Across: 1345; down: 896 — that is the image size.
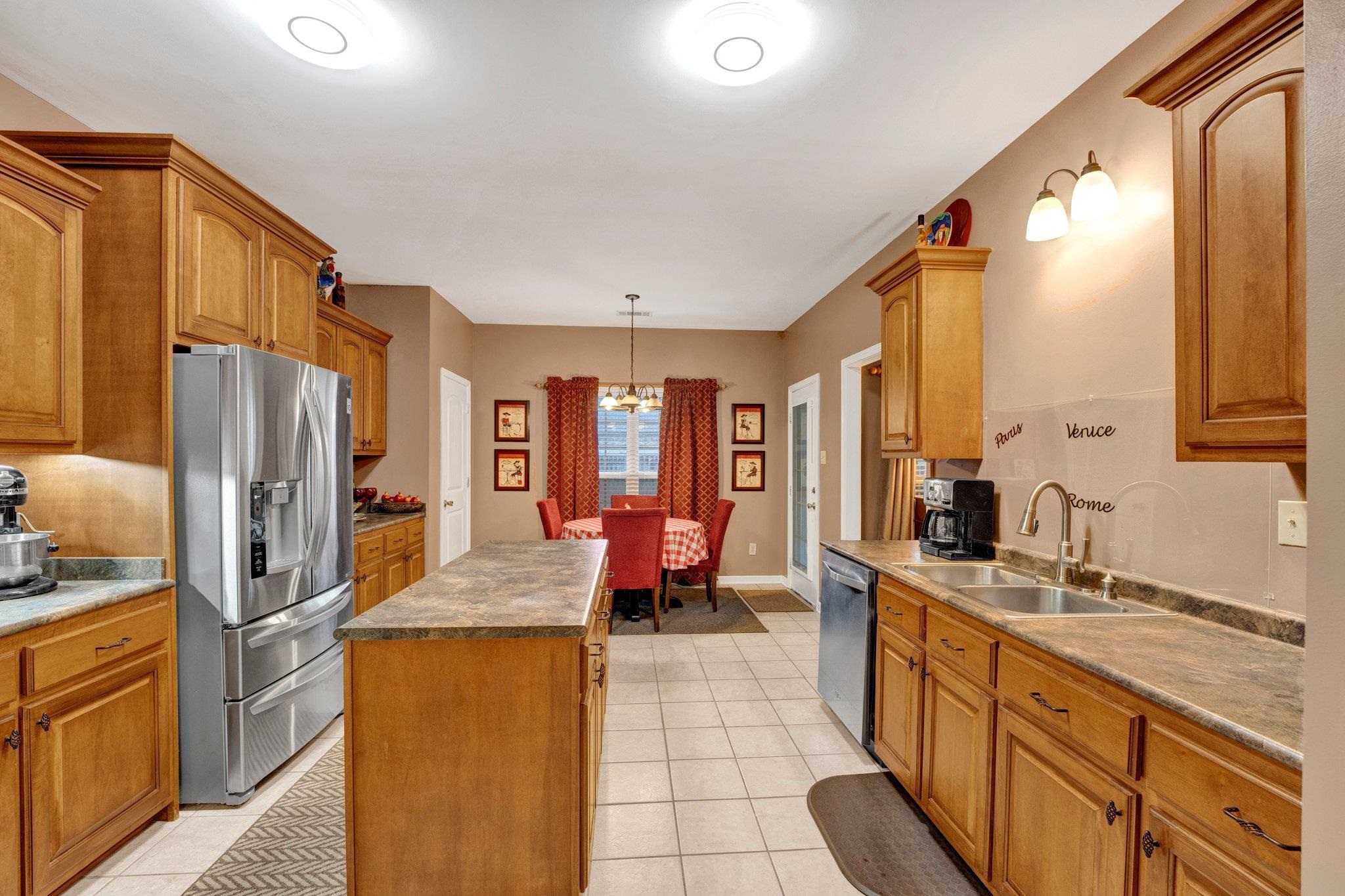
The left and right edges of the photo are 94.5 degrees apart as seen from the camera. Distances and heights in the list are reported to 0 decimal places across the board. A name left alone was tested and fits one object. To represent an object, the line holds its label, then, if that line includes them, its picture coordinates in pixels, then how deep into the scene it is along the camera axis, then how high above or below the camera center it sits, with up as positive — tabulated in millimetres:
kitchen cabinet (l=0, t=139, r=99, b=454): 1716 +430
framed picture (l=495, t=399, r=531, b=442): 6043 +278
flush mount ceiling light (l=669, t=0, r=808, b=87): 1766 +1244
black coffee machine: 2605 -292
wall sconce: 1912 +794
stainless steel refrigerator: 2133 -421
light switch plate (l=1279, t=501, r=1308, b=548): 1414 -165
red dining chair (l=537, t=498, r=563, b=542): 4969 -562
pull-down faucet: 2016 -301
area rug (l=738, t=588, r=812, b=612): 5254 -1337
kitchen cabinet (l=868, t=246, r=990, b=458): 2729 +448
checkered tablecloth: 4824 -698
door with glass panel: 5289 -360
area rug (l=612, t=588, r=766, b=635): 4594 -1327
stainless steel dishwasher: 2590 -865
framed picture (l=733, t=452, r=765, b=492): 6273 -216
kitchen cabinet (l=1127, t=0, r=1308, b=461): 1187 +449
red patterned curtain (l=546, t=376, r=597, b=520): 6012 +31
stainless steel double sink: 1834 -481
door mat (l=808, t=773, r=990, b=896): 1861 -1298
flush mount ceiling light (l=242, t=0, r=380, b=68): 1753 +1244
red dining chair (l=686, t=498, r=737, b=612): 5172 -803
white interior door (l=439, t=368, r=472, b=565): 5055 -151
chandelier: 5184 +403
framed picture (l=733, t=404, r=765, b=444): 6258 +261
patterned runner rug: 1854 -1302
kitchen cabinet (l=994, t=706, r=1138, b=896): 1241 -823
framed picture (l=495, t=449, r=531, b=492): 6043 -207
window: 6324 -25
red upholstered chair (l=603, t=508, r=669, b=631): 4305 -683
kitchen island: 1522 -752
